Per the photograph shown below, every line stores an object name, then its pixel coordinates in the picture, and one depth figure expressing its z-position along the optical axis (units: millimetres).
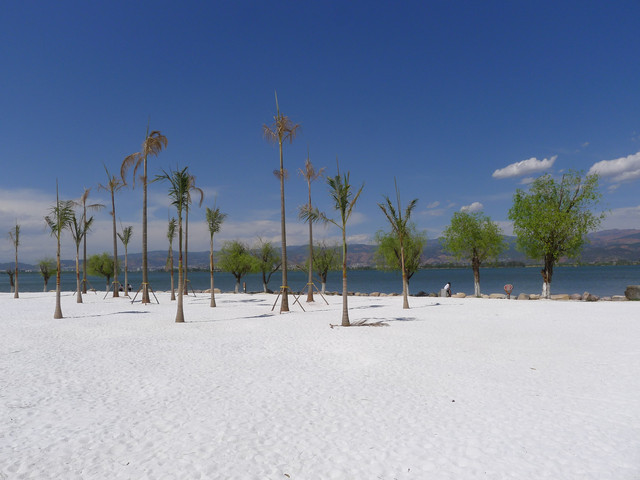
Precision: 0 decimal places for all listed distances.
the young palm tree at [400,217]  23156
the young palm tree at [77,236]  27219
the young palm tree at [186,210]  27969
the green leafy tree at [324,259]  49688
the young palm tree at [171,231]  31150
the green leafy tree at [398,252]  42469
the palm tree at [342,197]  17375
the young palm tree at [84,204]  34822
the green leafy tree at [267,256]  53062
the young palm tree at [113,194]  35531
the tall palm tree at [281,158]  22766
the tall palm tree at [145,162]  28672
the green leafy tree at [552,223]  30859
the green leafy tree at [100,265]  61531
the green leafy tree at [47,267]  62056
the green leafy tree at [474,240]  37500
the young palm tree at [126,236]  40031
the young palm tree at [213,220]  26109
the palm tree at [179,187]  19406
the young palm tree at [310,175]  27709
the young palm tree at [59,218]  21172
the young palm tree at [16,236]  39406
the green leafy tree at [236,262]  51188
